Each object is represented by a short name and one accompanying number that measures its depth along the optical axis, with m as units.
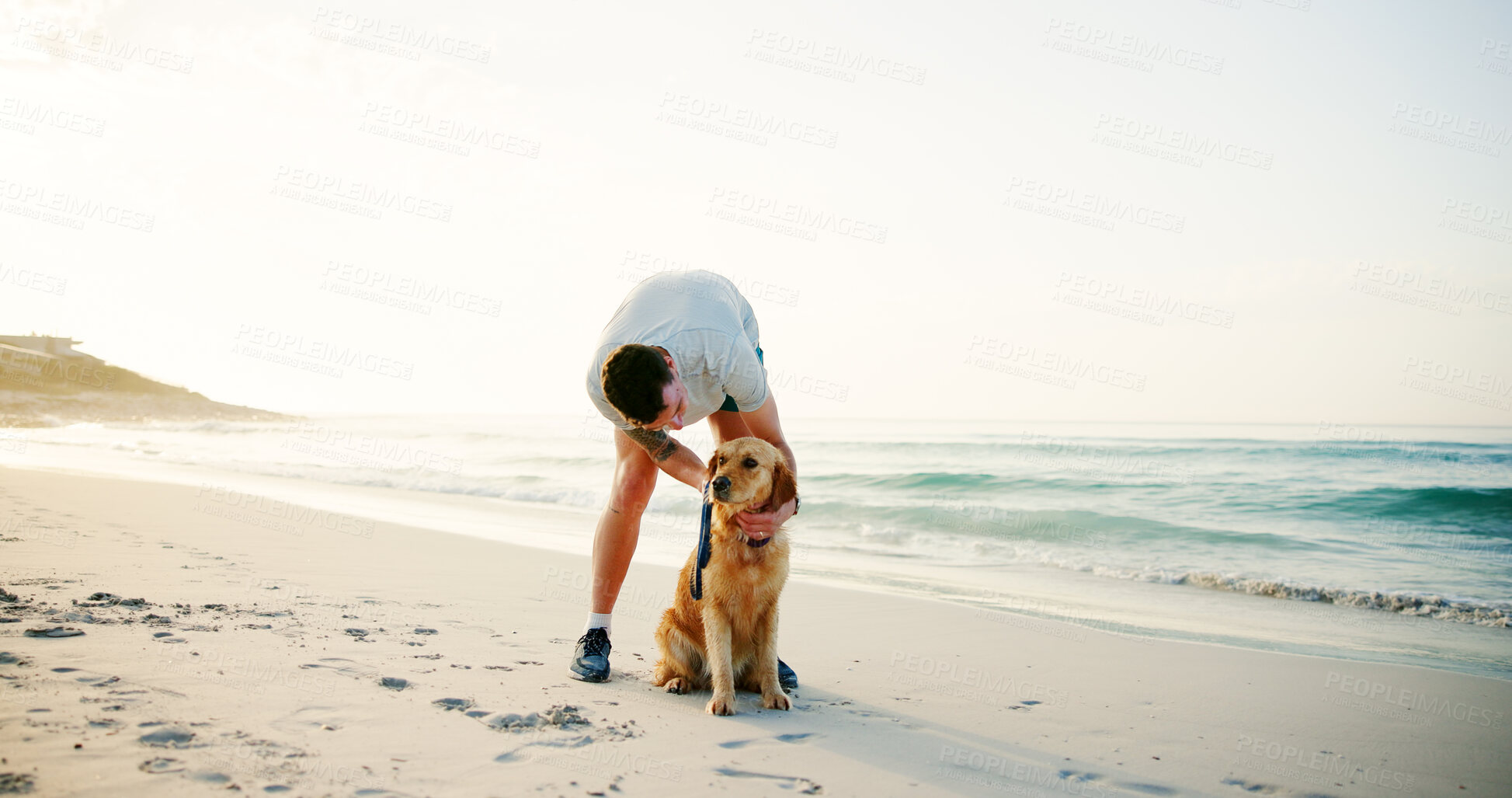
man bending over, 2.72
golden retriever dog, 3.14
